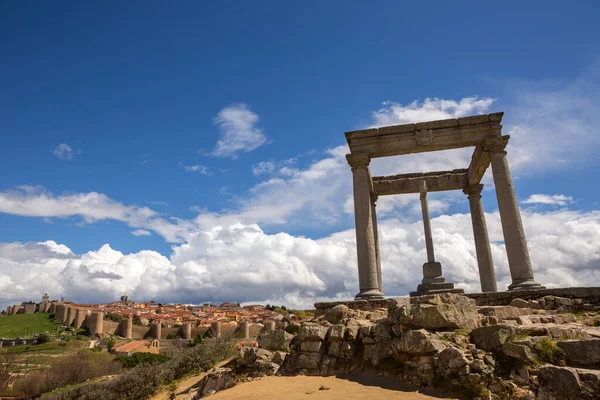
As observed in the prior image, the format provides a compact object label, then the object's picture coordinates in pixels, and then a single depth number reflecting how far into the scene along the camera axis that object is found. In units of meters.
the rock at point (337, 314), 11.34
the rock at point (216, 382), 9.56
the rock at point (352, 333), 9.18
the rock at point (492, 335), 7.22
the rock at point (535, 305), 11.27
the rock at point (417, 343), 7.57
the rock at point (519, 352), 6.62
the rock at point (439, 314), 8.38
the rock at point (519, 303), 11.19
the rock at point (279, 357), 9.89
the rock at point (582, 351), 6.27
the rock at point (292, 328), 12.41
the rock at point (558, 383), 5.64
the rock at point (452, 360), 7.00
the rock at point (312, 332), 9.39
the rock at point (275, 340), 10.91
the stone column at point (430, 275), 15.23
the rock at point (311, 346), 9.25
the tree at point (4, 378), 31.49
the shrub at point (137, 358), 39.59
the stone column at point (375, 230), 18.22
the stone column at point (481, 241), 17.94
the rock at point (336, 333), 9.27
